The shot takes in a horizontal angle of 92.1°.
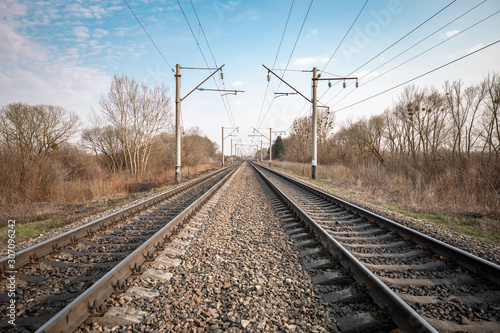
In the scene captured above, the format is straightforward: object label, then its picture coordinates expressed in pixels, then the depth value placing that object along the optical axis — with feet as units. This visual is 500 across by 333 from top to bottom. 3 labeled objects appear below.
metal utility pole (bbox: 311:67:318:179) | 57.54
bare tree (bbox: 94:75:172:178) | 73.06
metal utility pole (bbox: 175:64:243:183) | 50.39
